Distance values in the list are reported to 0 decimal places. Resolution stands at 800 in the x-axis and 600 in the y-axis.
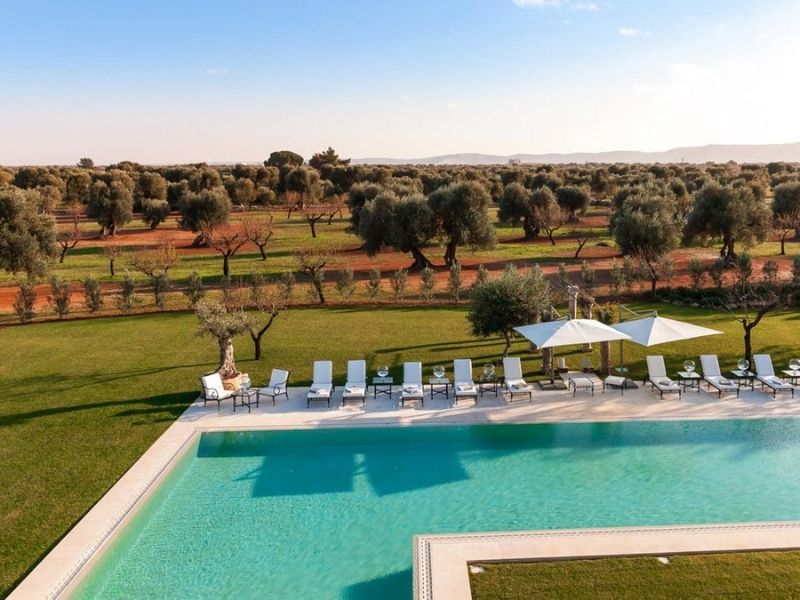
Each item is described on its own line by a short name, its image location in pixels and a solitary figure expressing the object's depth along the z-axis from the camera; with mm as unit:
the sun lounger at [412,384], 14820
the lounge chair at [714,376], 15096
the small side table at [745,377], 15469
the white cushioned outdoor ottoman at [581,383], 15180
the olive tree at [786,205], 41953
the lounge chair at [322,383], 14691
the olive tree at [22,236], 22312
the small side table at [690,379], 15489
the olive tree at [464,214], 36406
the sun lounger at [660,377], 14992
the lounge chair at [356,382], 14883
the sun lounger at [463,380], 14972
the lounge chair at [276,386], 15000
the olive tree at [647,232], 32781
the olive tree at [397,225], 36469
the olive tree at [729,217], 34281
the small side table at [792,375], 15367
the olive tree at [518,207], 48219
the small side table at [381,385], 15547
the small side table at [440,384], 15453
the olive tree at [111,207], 49969
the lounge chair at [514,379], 14977
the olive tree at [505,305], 16234
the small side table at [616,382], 15344
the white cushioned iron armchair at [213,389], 14500
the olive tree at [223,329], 15391
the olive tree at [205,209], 45406
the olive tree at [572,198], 54344
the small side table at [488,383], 15617
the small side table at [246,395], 14727
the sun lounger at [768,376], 14906
